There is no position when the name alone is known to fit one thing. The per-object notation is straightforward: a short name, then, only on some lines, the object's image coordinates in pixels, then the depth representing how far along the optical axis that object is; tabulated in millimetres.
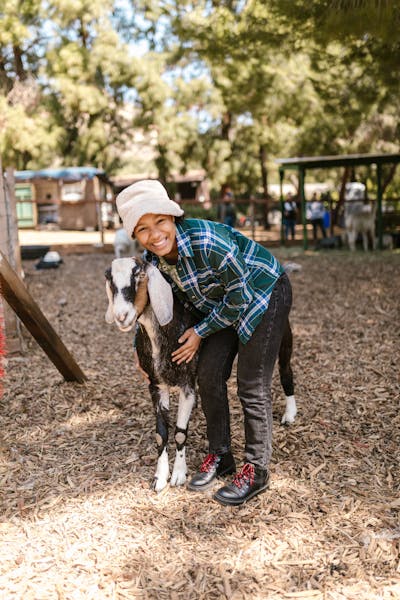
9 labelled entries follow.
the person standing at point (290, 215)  17964
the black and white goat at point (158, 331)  2943
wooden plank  4246
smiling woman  2871
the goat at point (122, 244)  11891
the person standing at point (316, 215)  17000
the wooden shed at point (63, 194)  25172
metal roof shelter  14453
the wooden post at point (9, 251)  5535
